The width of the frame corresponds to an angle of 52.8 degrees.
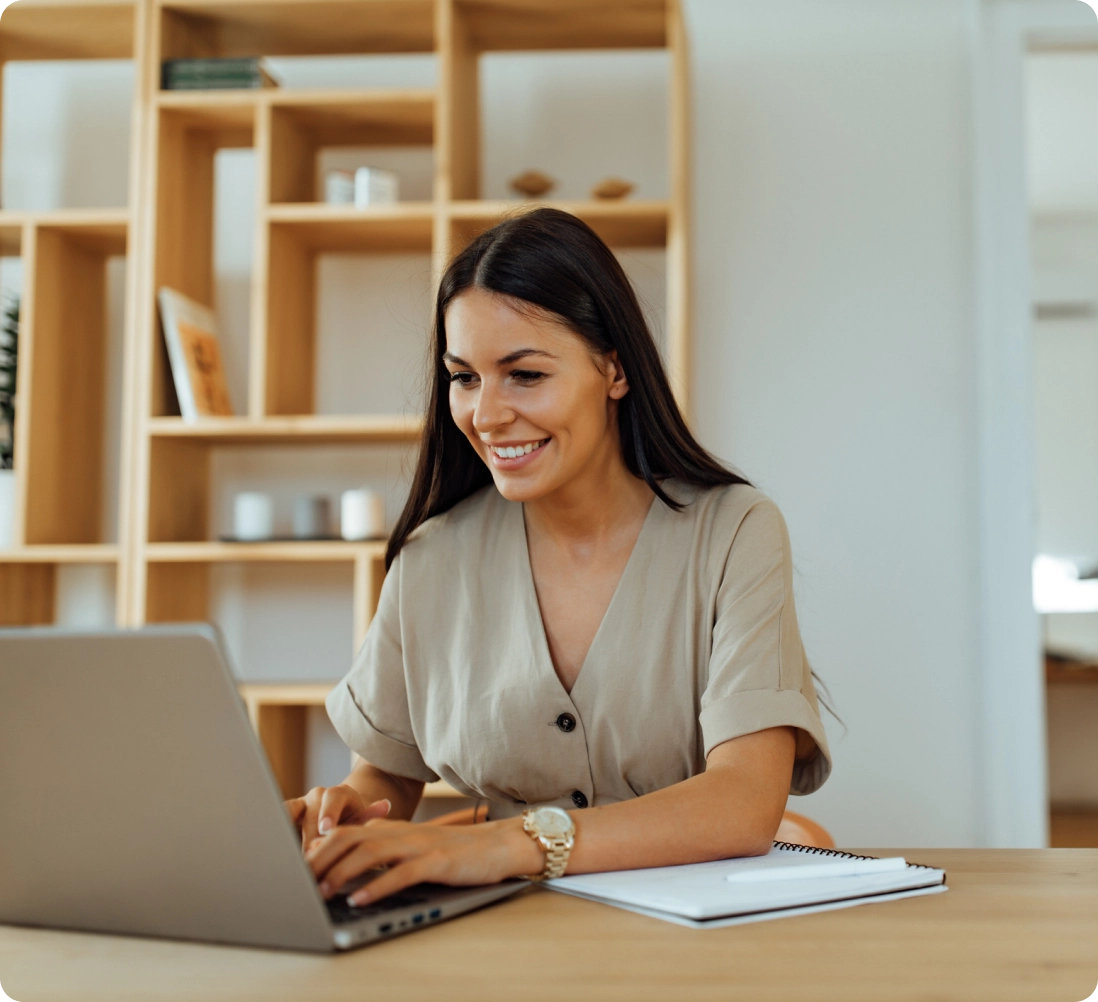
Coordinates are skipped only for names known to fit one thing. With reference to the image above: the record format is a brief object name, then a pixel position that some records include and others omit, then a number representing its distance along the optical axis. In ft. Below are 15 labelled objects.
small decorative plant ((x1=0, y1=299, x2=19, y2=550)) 8.30
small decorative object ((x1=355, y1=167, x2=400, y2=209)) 8.27
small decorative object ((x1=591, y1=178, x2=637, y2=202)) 8.14
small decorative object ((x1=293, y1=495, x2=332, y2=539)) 8.34
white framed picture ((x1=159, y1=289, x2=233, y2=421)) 8.05
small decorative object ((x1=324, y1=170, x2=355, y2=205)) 8.34
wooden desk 2.22
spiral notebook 2.70
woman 4.32
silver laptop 2.29
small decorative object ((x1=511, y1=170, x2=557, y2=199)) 8.44
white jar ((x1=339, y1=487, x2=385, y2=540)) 8.14
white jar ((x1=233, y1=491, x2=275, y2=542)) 8.28
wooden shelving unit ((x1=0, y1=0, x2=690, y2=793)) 8.00
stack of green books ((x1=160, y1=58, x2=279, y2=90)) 8.25
